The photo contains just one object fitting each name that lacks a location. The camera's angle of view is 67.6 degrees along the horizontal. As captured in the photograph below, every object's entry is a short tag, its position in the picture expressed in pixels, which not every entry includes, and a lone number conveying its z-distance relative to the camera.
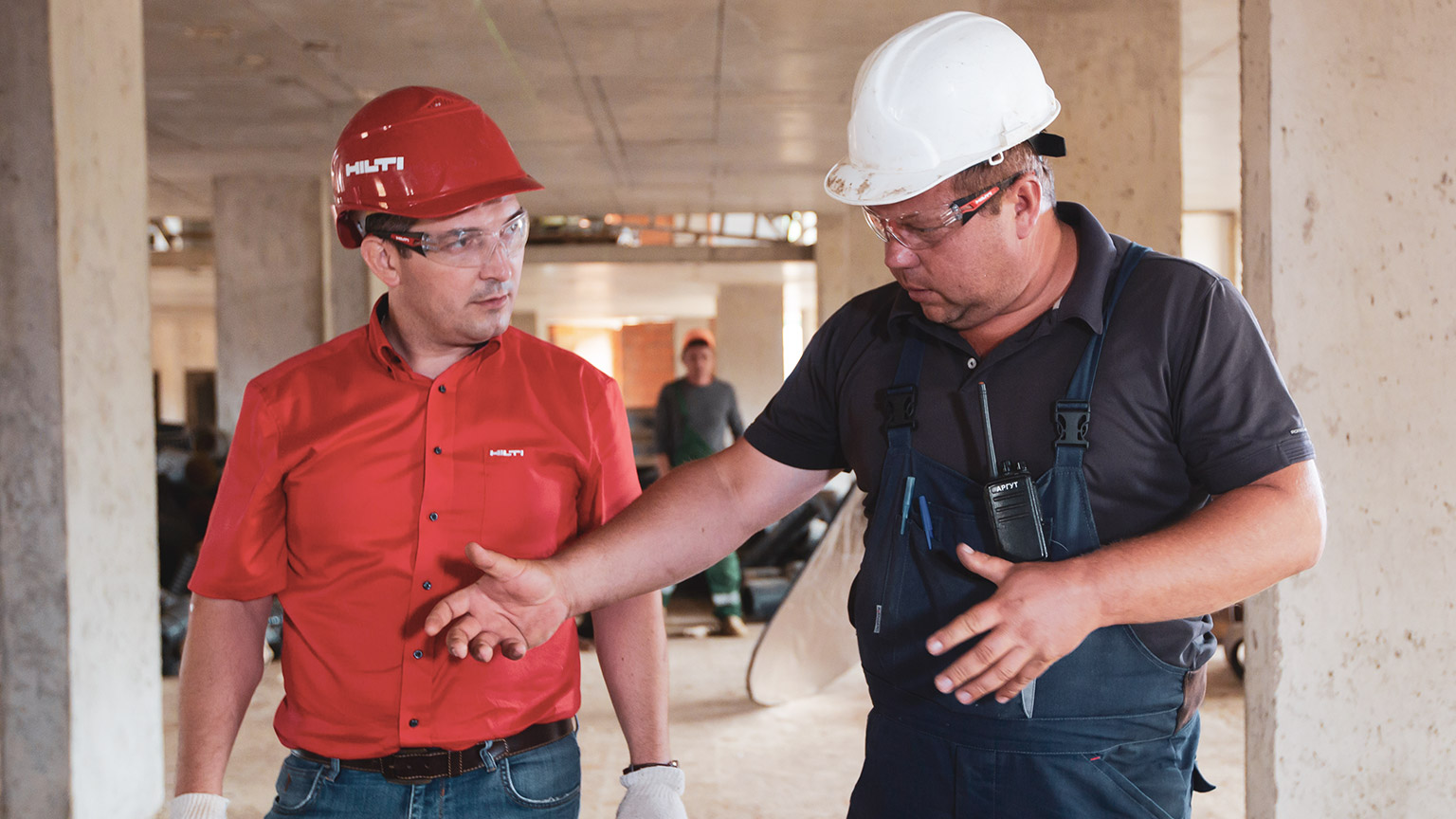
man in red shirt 1.81
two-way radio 1.55
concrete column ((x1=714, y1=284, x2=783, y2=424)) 22.94
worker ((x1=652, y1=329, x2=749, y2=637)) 9.27
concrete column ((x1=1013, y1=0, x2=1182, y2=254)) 5.29
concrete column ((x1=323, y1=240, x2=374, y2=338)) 11.48
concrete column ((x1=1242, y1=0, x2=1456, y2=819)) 2.80
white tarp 6.06
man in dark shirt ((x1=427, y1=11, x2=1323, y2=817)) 1.44
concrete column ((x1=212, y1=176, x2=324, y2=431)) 11.23
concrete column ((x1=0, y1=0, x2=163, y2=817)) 3.98
